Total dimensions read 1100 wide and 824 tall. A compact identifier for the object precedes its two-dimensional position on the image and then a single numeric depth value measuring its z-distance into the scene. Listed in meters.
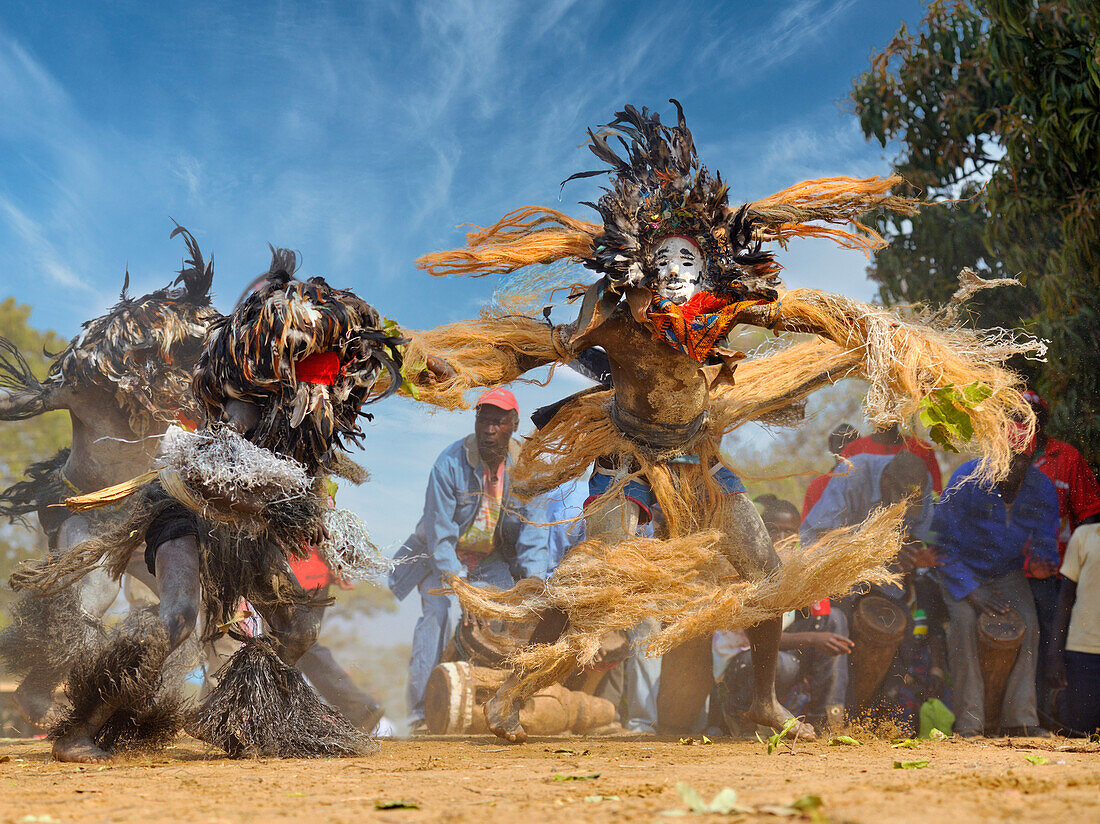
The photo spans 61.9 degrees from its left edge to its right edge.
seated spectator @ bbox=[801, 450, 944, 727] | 5.93
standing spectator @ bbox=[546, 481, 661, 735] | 6.69
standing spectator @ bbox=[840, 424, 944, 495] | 6.52
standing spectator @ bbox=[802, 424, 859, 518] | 6.61
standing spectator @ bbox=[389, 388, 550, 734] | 6.73
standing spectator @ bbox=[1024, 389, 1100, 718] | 5.79
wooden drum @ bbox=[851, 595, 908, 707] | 5.86
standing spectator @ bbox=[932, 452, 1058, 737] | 5.65
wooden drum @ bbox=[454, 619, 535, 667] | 6.29
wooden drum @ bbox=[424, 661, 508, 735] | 5.85
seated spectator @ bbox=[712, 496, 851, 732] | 5.84
